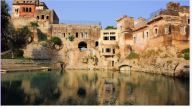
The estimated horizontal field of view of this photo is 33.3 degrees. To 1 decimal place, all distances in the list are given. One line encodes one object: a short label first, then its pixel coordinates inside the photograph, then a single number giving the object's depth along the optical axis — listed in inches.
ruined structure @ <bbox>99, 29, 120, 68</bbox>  1723.2
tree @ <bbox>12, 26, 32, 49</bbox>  1807.3
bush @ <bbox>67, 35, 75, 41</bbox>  1904.7
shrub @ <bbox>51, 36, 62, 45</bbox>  1828.2
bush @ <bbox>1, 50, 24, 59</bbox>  1577.0
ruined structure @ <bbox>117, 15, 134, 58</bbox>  1688.0
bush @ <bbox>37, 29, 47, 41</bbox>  1880.4
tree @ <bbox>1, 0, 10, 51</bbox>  1063.0
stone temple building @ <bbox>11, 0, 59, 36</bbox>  1900.8
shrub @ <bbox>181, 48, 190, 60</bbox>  1141.6
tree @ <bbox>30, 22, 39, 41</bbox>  1881.2
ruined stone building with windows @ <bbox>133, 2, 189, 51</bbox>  1304.1
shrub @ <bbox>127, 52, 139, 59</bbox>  1578.2
